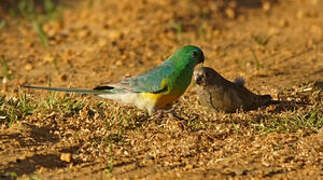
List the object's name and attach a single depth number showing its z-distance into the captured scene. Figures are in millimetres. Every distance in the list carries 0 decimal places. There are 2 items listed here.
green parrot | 10477
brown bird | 11289
